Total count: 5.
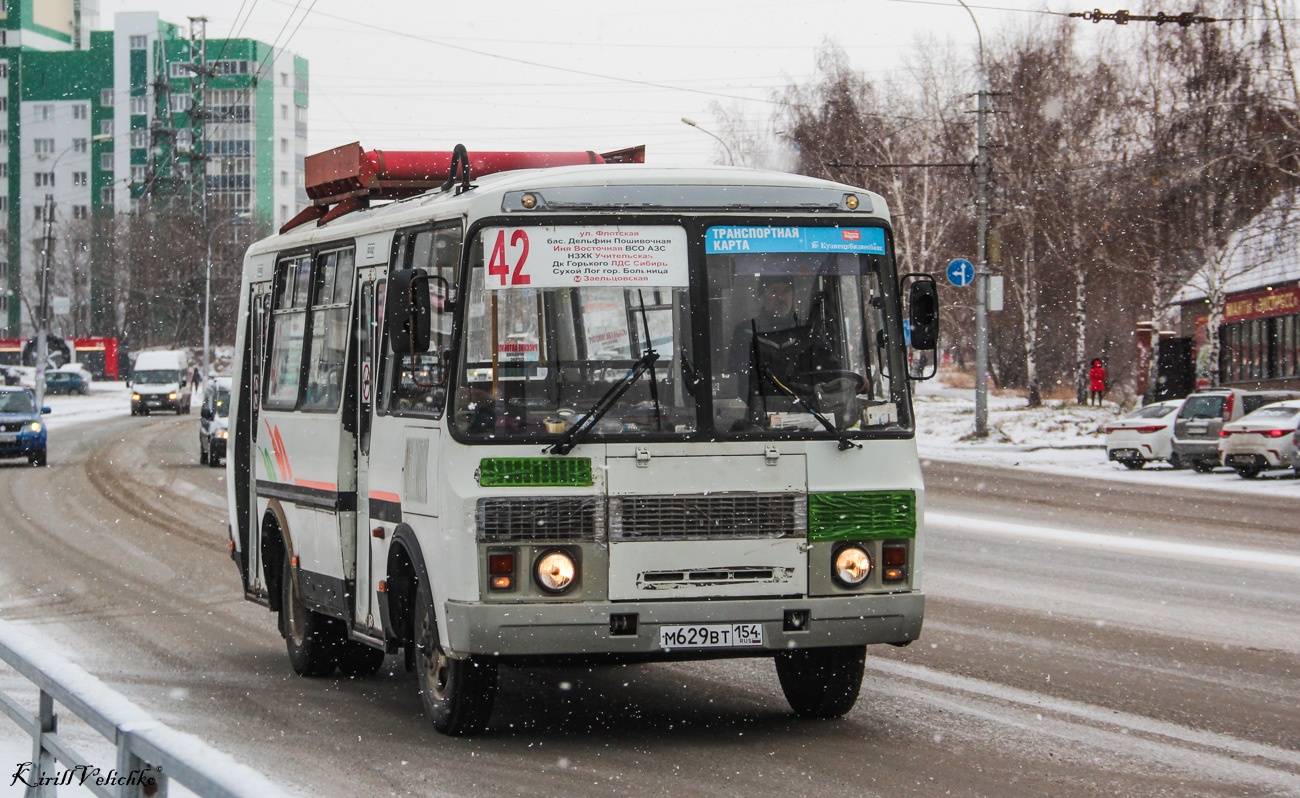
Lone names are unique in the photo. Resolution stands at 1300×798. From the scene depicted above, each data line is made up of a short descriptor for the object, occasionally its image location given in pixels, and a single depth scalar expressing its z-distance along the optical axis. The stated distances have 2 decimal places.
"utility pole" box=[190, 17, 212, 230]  115.84
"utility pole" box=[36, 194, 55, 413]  53.19
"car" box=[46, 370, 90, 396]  87.94
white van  68.38
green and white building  129.08
